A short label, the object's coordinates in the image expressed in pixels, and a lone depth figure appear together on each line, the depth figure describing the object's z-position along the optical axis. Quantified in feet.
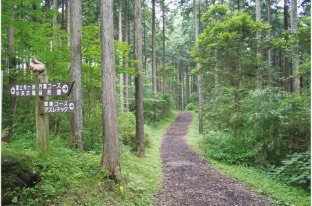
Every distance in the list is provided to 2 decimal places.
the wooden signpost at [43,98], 17.46
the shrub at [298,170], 20.74
